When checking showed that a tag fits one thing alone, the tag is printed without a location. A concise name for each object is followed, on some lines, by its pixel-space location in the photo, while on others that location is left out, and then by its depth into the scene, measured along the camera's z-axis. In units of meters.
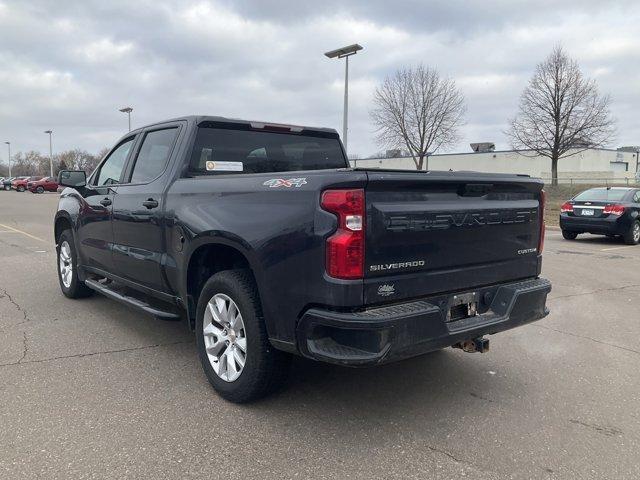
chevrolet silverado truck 2.95
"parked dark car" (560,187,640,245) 13.33
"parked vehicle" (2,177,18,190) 58.60
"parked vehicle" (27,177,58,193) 49.66
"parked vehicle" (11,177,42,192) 52.94
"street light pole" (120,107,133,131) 37.22
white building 64.56
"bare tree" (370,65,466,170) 40.53
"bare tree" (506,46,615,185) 36.78
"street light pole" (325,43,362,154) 19.78
